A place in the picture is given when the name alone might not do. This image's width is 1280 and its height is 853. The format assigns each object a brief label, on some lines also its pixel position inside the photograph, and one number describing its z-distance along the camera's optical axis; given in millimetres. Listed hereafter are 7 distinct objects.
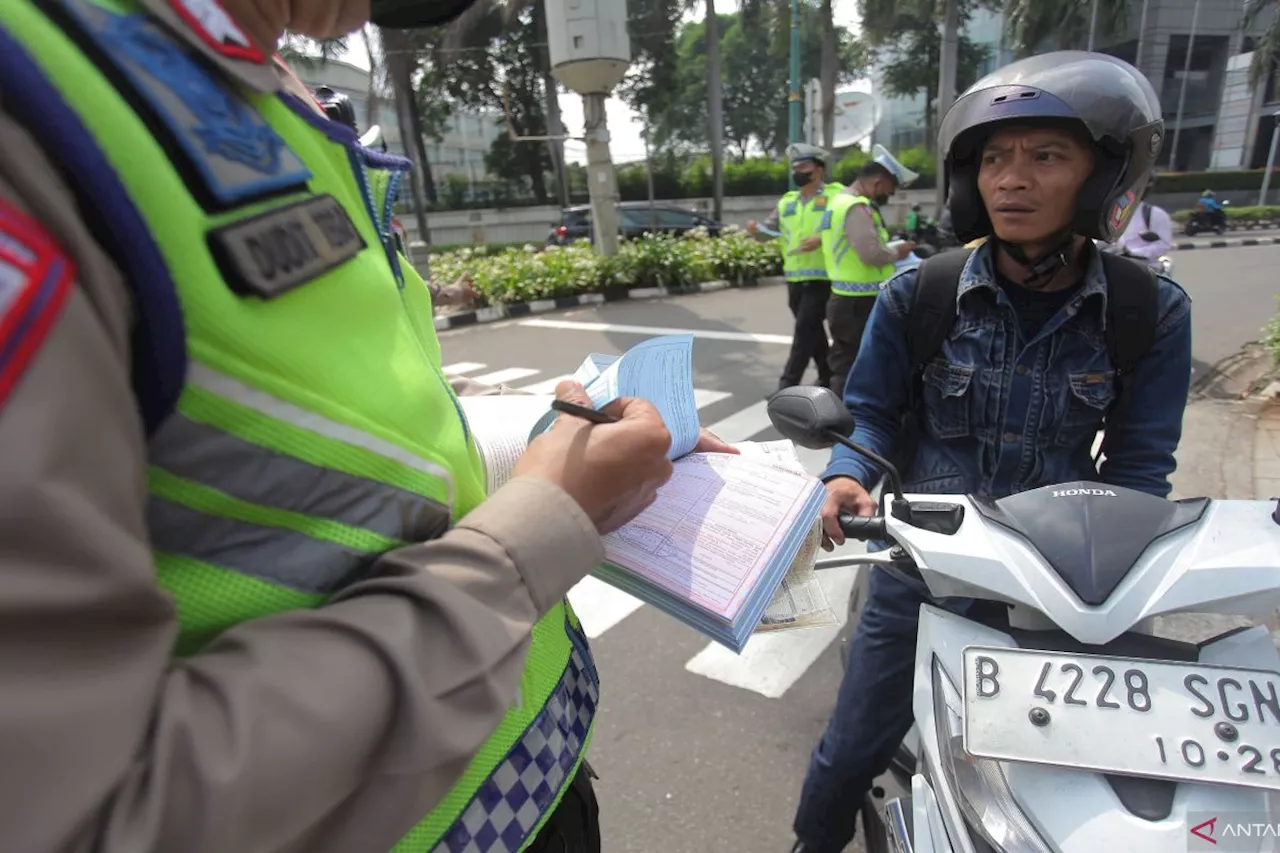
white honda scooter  961
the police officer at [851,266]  5141
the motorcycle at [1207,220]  20875
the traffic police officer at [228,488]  426
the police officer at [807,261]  5844
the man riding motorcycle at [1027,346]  1628
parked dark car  17891
